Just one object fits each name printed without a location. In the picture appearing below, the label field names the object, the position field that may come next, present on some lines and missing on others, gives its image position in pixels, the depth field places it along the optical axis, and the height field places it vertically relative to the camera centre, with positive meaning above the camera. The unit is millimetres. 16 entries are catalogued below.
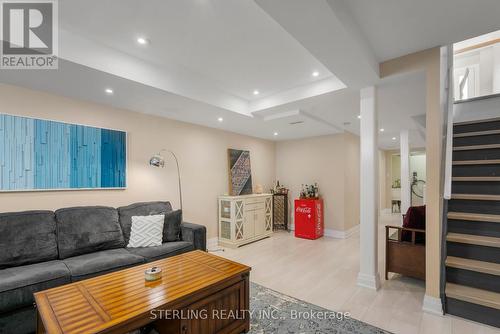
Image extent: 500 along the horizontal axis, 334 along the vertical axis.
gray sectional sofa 1844 -906
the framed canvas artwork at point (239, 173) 4910 -100
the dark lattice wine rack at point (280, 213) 5848 -1132
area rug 1967 -1378
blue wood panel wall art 2457 +148
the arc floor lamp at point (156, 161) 3316 +103
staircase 2076 -644
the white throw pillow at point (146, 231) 2908 -818
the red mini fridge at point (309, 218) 4957 -1100
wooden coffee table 1345 -883
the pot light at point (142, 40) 2146 +1205
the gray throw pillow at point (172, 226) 3152 -808
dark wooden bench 2680 -1051
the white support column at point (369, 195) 2688 -313
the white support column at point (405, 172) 5285 -77
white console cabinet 4379 -1022
